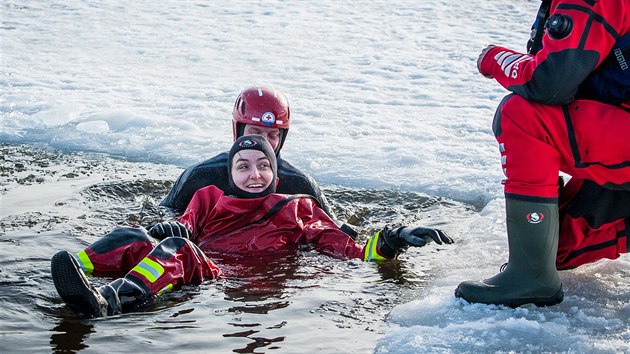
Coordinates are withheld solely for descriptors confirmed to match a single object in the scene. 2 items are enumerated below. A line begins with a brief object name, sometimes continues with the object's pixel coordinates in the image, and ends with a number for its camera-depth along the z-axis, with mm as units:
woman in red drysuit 4711
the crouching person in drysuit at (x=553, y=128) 4094
